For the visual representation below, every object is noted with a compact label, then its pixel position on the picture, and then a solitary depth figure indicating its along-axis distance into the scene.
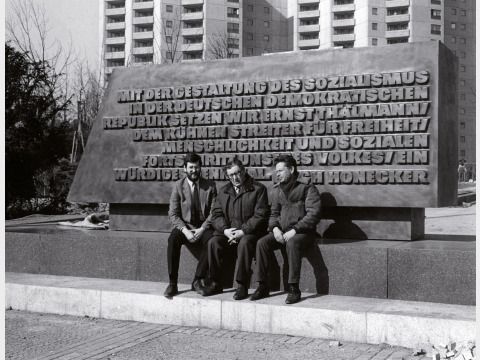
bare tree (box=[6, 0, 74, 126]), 25.53
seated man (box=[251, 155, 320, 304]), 6.77
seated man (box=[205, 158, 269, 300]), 7.02
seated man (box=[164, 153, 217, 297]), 7.48
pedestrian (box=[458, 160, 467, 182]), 45.84
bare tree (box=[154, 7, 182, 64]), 77.03
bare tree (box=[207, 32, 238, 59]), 36.59
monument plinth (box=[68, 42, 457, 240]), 7.54
